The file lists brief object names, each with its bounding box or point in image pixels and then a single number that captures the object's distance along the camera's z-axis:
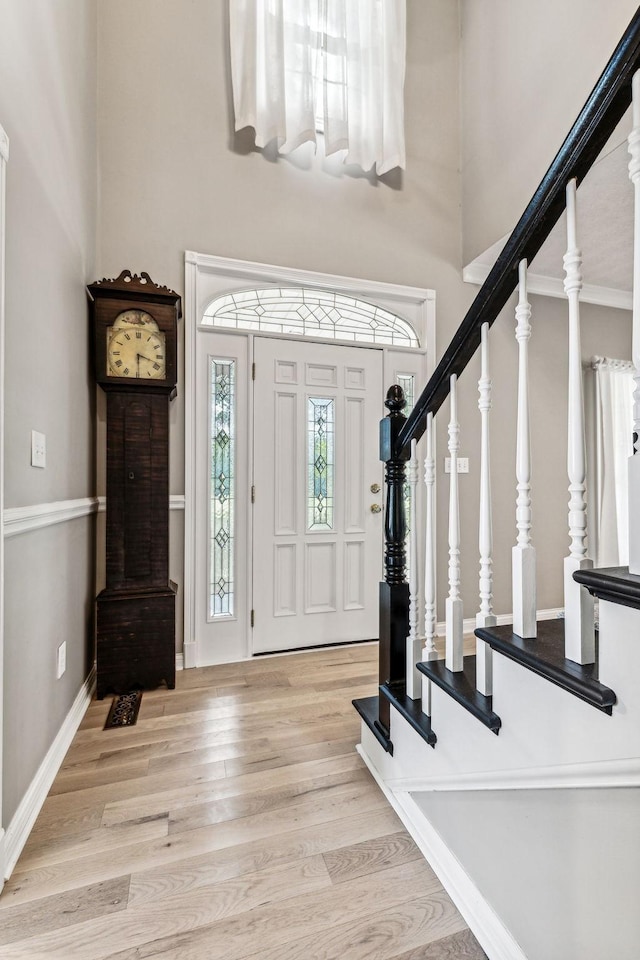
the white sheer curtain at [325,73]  2.67
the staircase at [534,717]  0.74
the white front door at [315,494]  2.82
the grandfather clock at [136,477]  2.29
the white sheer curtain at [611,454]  3.54
